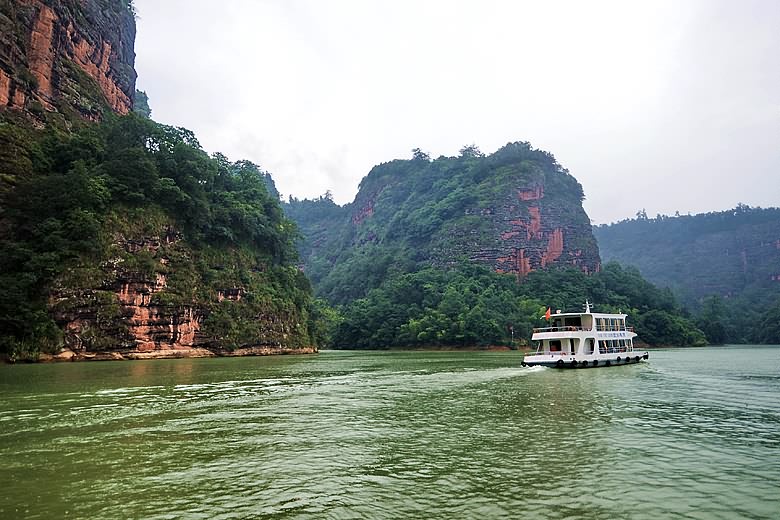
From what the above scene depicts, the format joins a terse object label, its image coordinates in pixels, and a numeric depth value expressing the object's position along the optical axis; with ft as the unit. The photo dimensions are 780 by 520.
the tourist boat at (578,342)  113.91
